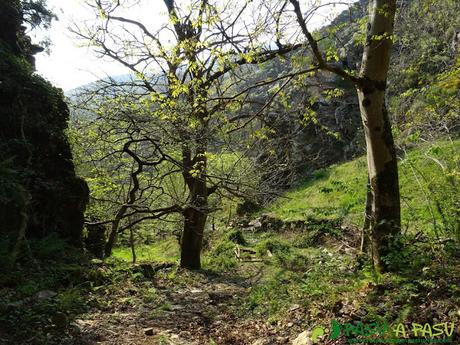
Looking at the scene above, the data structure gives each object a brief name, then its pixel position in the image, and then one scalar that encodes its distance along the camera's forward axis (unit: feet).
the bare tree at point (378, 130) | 16.03
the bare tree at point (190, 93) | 21.02
